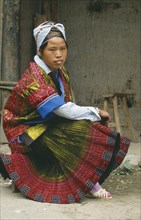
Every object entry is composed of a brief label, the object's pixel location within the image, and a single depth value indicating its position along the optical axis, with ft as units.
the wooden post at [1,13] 22.21
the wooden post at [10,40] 21.35
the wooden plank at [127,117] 24.16
